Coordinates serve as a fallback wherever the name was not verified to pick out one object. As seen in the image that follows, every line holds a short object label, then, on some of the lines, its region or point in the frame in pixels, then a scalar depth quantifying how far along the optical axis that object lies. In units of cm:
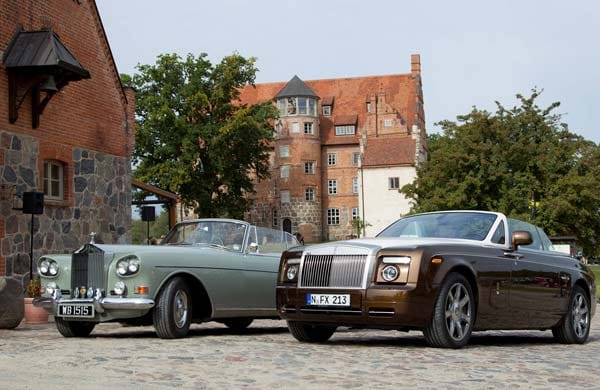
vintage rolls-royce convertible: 1003
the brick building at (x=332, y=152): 8869
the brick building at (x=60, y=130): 1717
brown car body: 853
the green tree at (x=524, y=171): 4928
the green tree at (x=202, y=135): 5834
